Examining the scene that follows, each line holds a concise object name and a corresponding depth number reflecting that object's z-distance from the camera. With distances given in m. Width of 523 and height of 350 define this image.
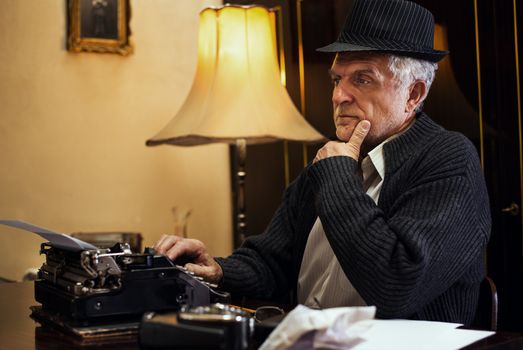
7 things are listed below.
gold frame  4.09
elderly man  1.76
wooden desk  1.40
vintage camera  1.13
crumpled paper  1.20
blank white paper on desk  1.36
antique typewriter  1.52
